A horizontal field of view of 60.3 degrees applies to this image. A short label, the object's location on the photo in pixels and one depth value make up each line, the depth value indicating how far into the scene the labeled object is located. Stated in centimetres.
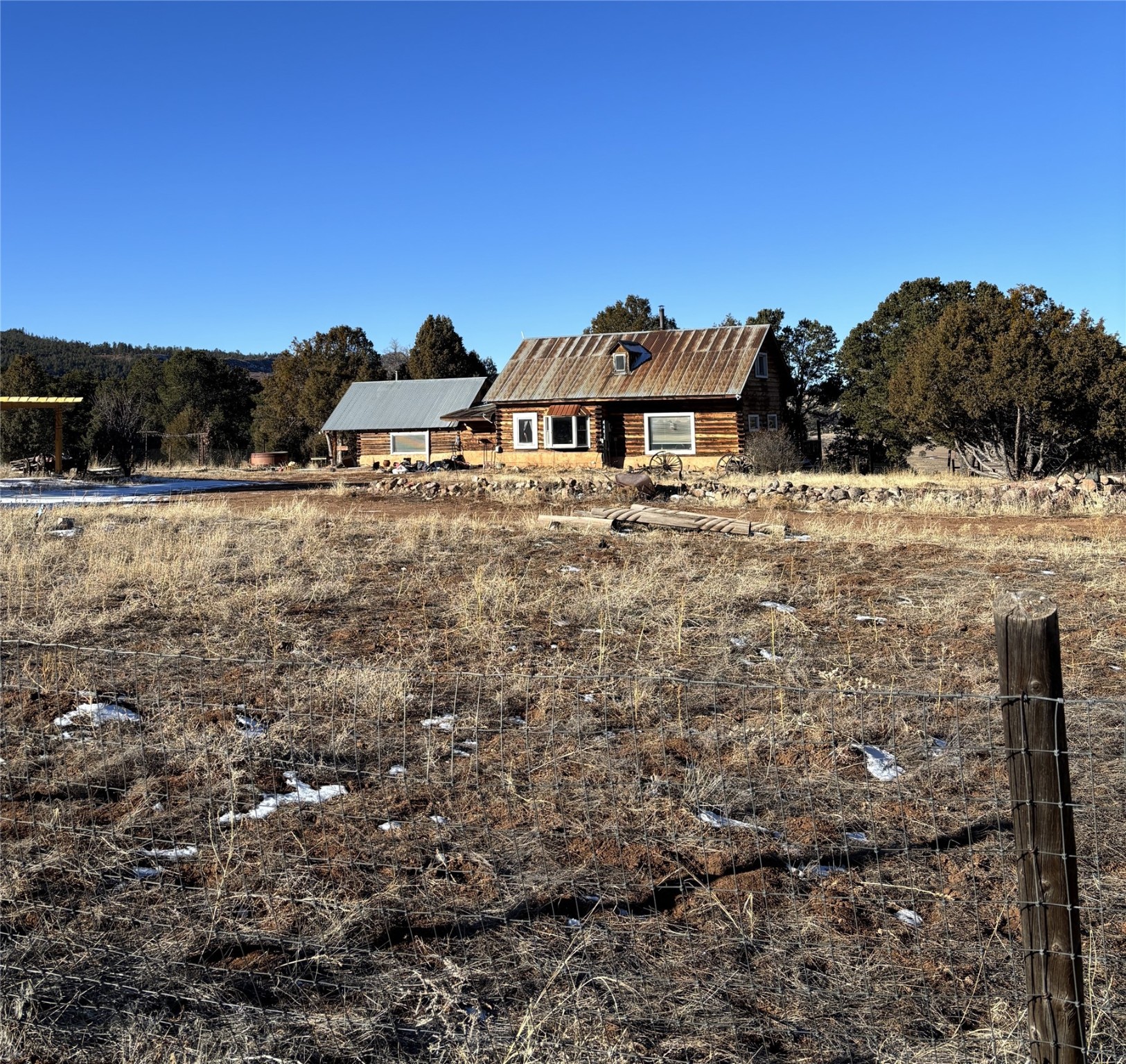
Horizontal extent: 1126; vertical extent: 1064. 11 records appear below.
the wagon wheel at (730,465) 2952
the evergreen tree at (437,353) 4988
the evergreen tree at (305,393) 4869
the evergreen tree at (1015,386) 2431
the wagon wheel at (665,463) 2972
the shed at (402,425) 4072
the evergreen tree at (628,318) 4800
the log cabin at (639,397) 3177
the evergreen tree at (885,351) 3322
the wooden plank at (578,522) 1536
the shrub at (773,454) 2909
